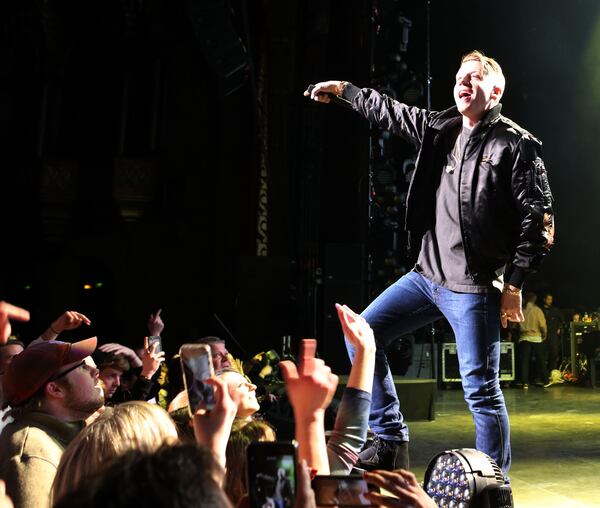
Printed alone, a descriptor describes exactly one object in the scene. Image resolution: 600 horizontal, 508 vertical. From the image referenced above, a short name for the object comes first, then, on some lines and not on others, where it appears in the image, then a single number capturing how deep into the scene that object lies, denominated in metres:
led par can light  2.58
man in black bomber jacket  3.08
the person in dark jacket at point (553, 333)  13.66
